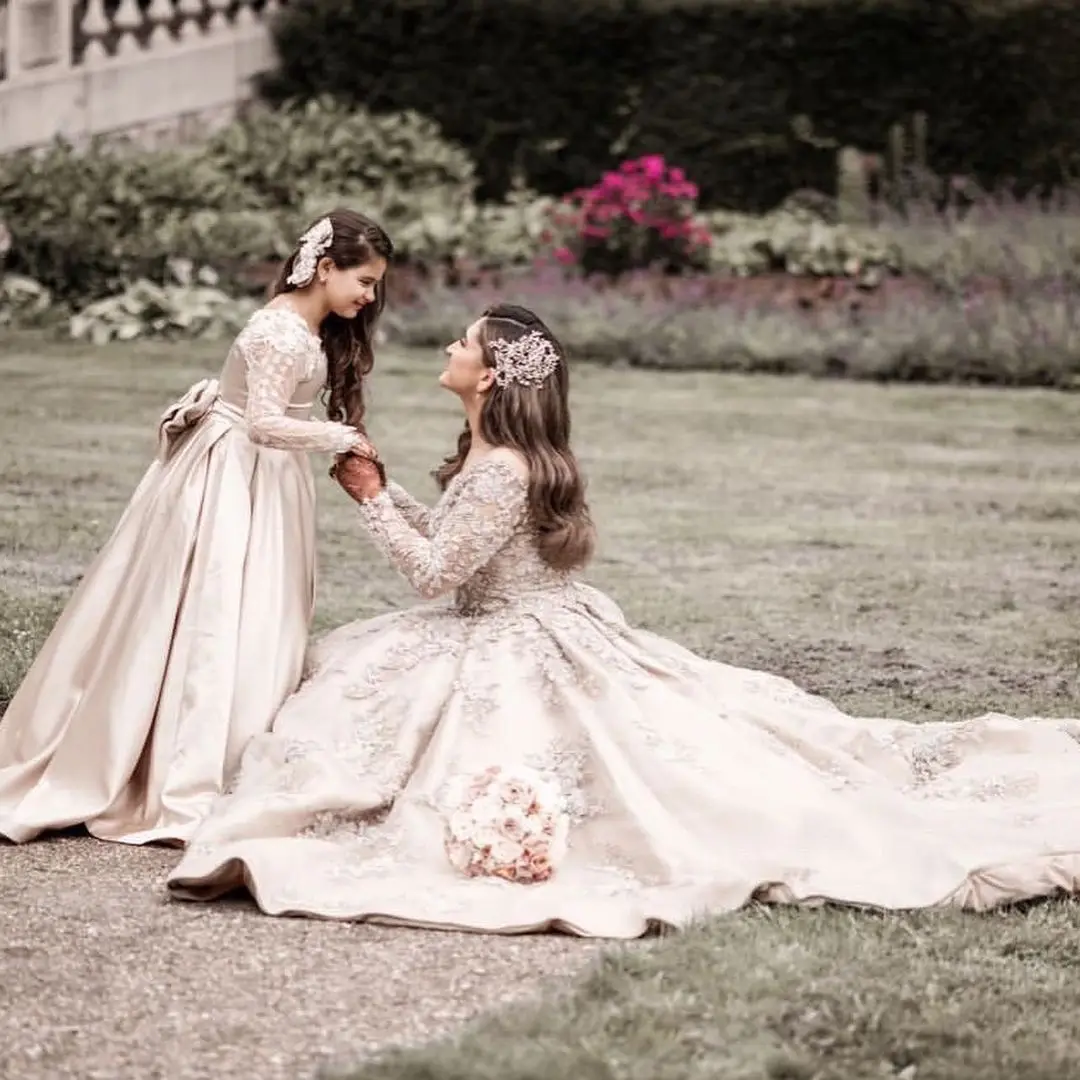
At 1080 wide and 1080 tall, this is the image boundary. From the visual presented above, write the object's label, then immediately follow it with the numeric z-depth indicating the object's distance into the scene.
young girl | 5.23
